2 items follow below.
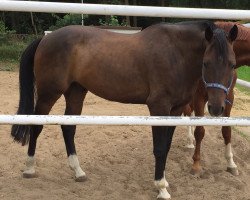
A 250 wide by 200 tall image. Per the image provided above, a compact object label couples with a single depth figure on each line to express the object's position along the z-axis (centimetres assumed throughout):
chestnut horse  398
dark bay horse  362
